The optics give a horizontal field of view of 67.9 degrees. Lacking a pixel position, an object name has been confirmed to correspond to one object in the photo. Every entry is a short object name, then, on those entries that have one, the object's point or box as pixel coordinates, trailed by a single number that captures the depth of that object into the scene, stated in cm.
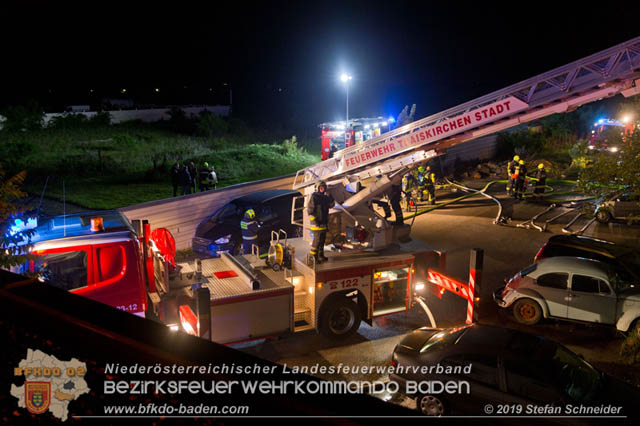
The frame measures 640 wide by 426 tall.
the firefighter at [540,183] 1834
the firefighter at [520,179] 1786
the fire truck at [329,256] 563
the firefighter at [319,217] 749
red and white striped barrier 686
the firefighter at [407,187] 1761
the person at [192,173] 1727
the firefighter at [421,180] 1813
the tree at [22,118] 2818
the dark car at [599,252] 810
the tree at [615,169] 788
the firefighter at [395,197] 901
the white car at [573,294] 756
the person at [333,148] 2572
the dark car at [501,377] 493
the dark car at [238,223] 1118
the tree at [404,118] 2495
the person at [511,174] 1803
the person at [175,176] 1647
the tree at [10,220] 335
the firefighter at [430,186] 1830
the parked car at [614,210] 1534
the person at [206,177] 1675
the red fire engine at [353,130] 2567
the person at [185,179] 1644
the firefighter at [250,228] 952
